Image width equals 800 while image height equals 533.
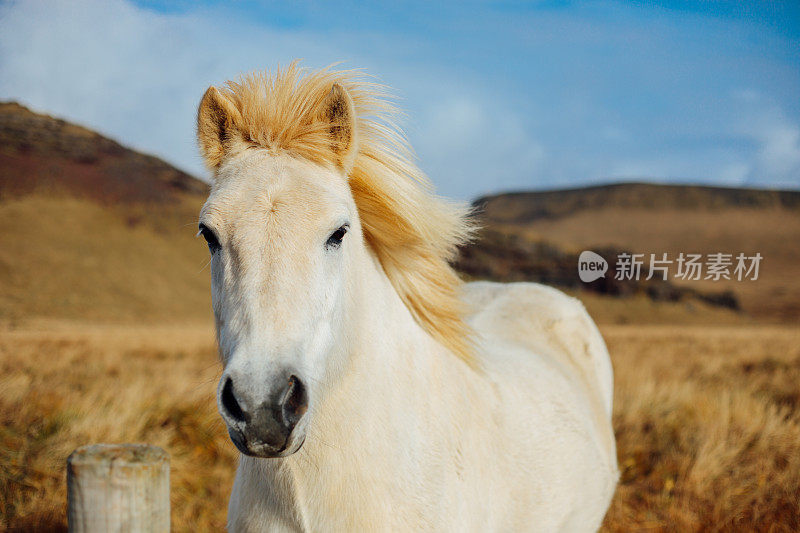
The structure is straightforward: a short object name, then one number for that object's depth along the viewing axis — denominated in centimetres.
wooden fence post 208
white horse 157
